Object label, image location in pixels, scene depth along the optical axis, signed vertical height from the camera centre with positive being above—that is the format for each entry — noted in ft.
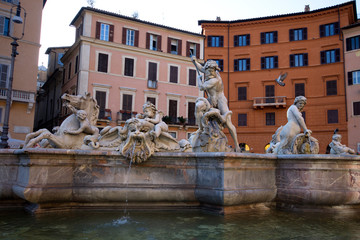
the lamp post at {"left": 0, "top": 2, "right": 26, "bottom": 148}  41.02 +5.40
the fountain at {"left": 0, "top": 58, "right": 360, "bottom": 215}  16.57 -1.11
